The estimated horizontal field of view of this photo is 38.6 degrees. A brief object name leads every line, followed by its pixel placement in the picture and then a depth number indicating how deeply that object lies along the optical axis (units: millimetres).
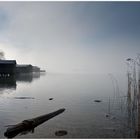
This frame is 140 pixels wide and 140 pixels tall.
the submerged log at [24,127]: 10094
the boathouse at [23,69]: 71844
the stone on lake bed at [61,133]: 10608
